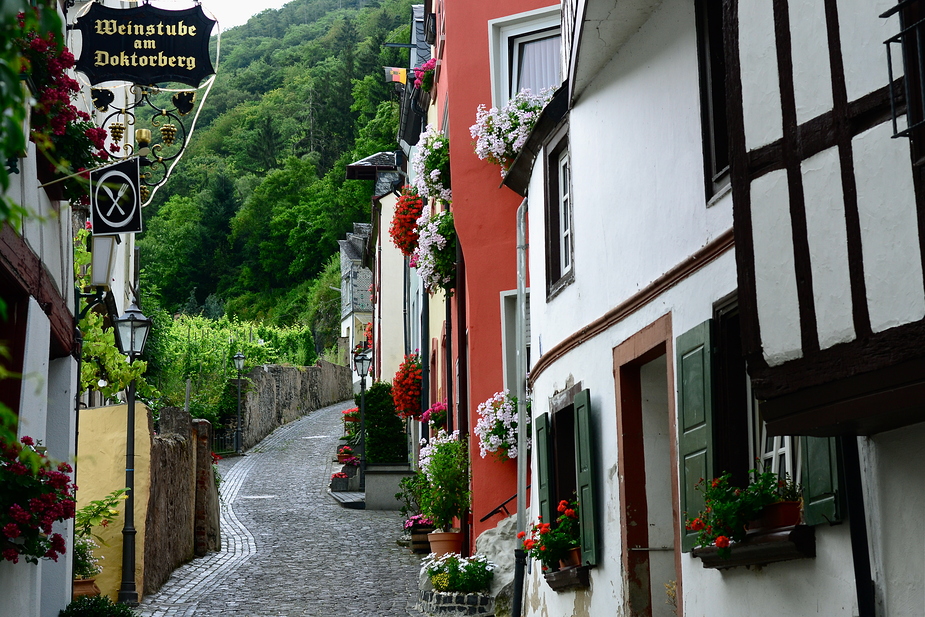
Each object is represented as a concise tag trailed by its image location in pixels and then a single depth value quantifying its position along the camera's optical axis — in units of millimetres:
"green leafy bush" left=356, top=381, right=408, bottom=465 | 26875
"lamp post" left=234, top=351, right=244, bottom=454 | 36406
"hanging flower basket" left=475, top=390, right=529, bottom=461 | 12992
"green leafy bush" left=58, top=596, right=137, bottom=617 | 9797
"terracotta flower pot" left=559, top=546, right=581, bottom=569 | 9180
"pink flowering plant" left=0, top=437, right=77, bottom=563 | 6625
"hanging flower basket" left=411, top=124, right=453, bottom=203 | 15148
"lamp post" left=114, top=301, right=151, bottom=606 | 12773
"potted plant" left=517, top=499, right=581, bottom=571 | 9211
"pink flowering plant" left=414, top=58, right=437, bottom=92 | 18903
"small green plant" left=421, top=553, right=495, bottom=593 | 12438
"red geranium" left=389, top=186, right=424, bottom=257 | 16516
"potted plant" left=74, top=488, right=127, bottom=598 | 11195
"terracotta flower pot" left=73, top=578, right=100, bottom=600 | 11420
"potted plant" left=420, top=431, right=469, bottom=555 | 14570
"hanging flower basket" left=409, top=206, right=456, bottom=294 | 15328
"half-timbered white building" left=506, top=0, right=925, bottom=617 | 4281
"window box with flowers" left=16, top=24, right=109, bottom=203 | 7246
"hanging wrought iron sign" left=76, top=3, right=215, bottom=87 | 9906
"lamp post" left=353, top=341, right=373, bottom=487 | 26516
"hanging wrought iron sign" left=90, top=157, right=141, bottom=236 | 8922
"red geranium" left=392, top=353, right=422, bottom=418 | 23906
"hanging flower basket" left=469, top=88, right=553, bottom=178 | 12750
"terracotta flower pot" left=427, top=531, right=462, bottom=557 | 14820
